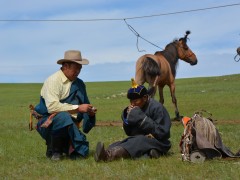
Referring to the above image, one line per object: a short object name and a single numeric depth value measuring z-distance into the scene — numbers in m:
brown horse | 18.83
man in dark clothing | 9.42
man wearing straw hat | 9.74
